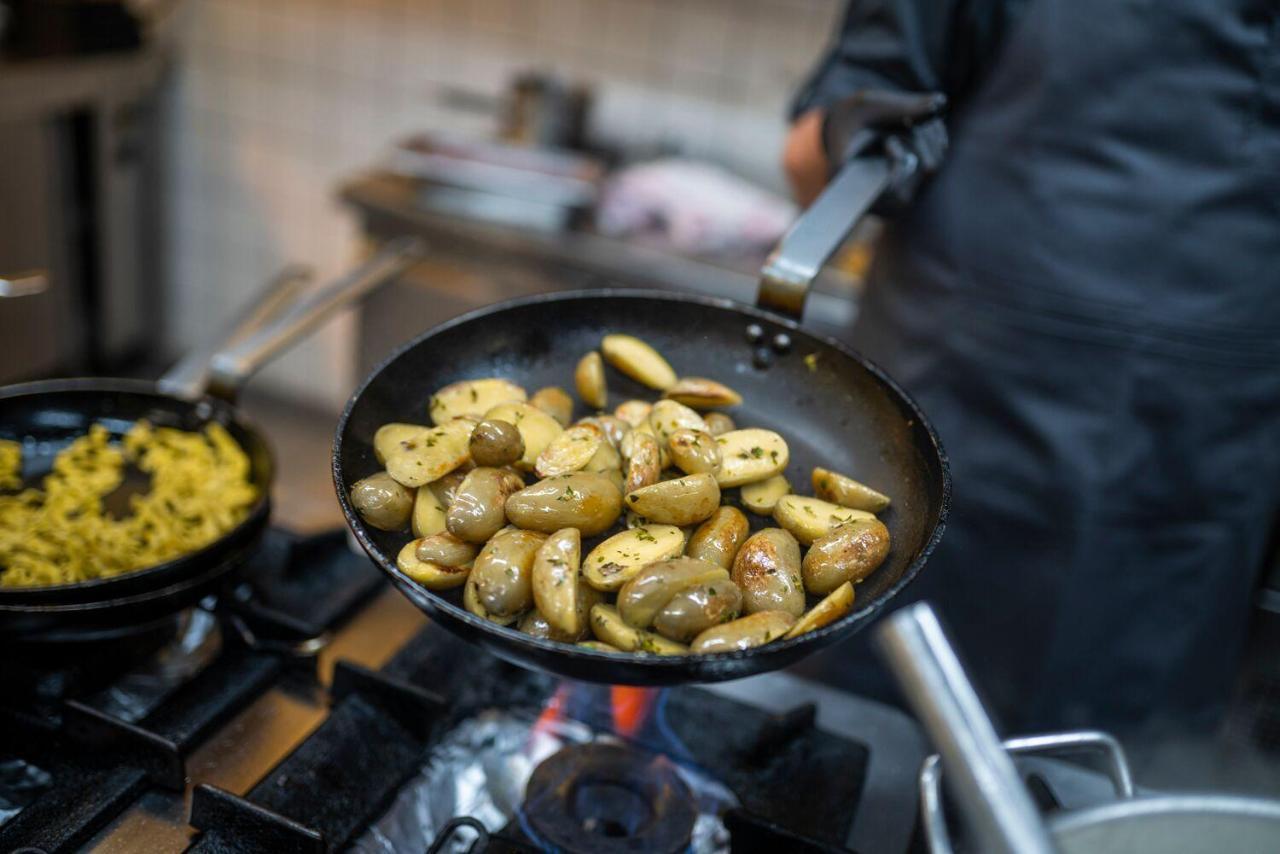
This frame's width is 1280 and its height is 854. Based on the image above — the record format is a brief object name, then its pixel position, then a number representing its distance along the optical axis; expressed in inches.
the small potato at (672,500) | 30.1
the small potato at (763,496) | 33.4
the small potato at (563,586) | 26.5
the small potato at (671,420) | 33.4
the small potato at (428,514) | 29.8
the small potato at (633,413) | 35.7
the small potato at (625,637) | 26.5
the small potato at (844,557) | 29.2
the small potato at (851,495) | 32.1
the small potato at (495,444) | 30.3
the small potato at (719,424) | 35.0
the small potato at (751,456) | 32.8
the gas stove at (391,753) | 30.0
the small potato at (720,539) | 30.0
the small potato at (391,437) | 30.9
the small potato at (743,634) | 25.8
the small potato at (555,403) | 35.1
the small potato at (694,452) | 31.9
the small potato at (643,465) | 31.1
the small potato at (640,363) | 37.1
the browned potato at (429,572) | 27.5
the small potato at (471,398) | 34.0
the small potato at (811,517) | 31.2
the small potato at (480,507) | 28.5
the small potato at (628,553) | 28.0
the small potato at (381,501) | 28.9
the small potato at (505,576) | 27.0
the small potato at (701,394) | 35.7
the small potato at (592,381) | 36.7
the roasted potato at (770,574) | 28.3
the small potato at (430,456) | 29.7
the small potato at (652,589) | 27.0
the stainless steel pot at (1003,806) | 18.2
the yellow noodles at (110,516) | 35.4
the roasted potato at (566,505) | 28.9
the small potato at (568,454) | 31.0
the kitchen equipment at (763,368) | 31.6
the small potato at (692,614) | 26.8
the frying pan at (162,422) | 31.2
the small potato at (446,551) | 28.0
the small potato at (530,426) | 32.1
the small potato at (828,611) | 26.7
